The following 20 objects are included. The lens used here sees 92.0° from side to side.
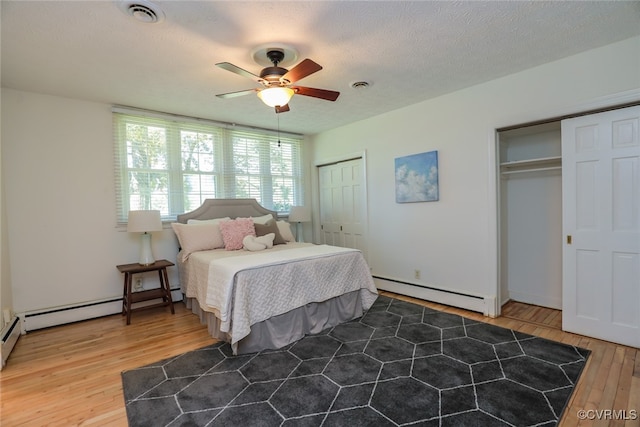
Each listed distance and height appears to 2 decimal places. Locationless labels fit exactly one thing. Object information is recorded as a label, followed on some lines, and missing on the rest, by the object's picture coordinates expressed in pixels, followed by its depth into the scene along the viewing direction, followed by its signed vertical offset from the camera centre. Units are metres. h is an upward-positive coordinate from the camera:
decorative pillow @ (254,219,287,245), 4.02 -0.33
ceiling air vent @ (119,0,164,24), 1.85 +1.23
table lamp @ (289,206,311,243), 4.92 -0.16
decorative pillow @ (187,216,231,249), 3.87 -0.21
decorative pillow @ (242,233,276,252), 3.67 -0.45
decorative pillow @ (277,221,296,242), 4.40 -0.38
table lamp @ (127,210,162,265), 3.43 -0.20
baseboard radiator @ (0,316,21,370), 2.56 -1.13
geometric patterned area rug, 1.80 -1.24
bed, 2.58 -0.74
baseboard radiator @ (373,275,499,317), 3.35 -1.16
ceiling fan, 2.34 +0.96
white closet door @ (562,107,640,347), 2.53 -0.25
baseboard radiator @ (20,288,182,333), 3.23 -1.15
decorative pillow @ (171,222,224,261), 3.71 -0.37
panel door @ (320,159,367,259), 4.79 -0.02
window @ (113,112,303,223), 3.83 +0.60
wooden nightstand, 3.39 -0.97
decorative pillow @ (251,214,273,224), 4.43 -0.20
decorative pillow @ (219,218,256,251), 3.77 -0.32
